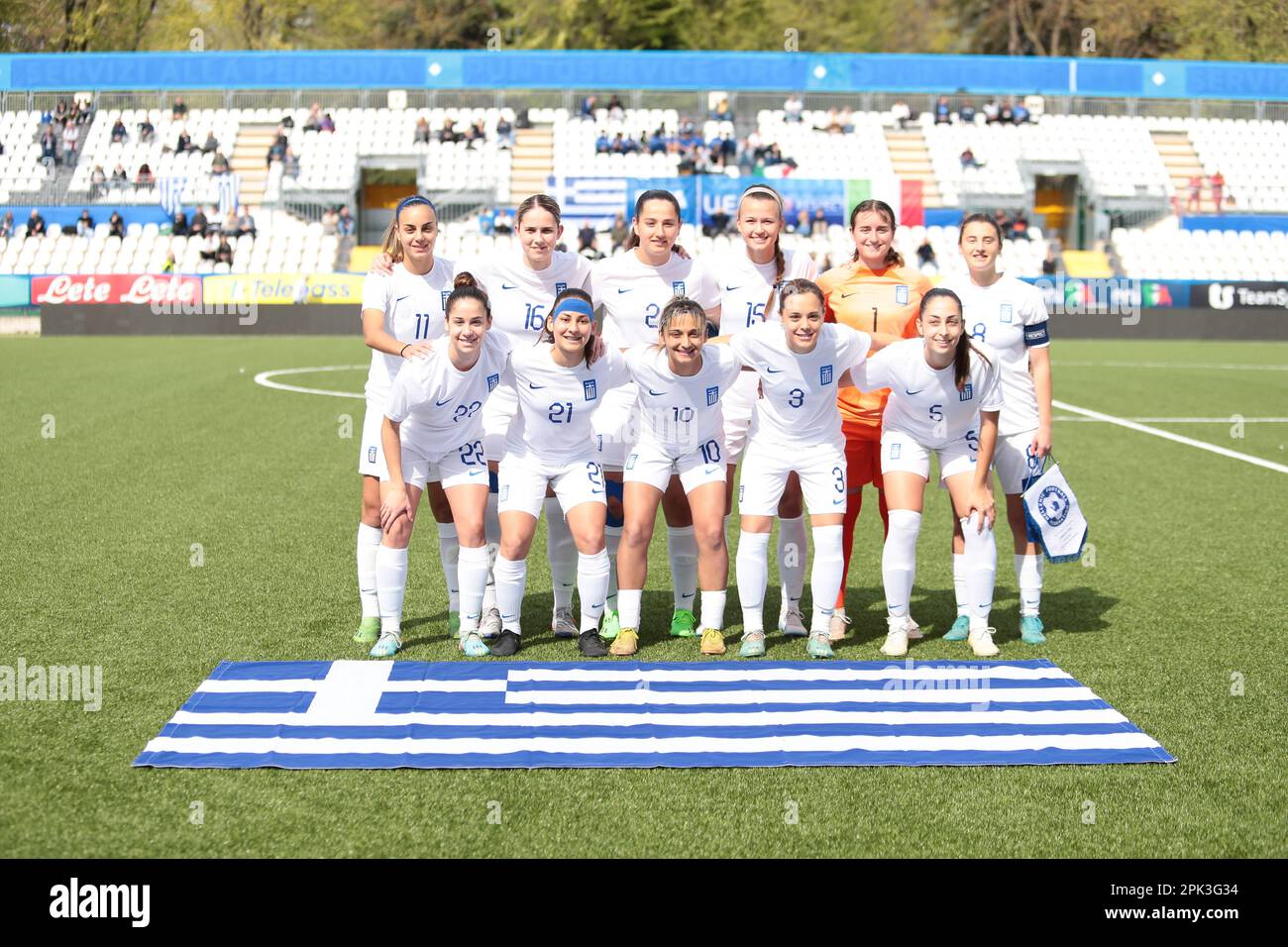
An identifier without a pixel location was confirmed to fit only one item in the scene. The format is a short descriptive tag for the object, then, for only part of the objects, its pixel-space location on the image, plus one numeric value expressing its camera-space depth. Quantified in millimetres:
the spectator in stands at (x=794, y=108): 41500
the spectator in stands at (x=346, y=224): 37344
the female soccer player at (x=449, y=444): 6637
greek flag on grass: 5367
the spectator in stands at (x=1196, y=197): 39062
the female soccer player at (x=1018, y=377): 7164
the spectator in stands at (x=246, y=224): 36219
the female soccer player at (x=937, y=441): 6770
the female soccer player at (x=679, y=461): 6809
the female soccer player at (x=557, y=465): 6785
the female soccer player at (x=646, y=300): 6922
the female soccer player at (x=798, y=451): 6707
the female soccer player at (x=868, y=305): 7117
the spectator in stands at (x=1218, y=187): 39006
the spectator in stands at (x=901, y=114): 41781
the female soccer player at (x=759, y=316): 7117
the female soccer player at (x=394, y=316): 6828
